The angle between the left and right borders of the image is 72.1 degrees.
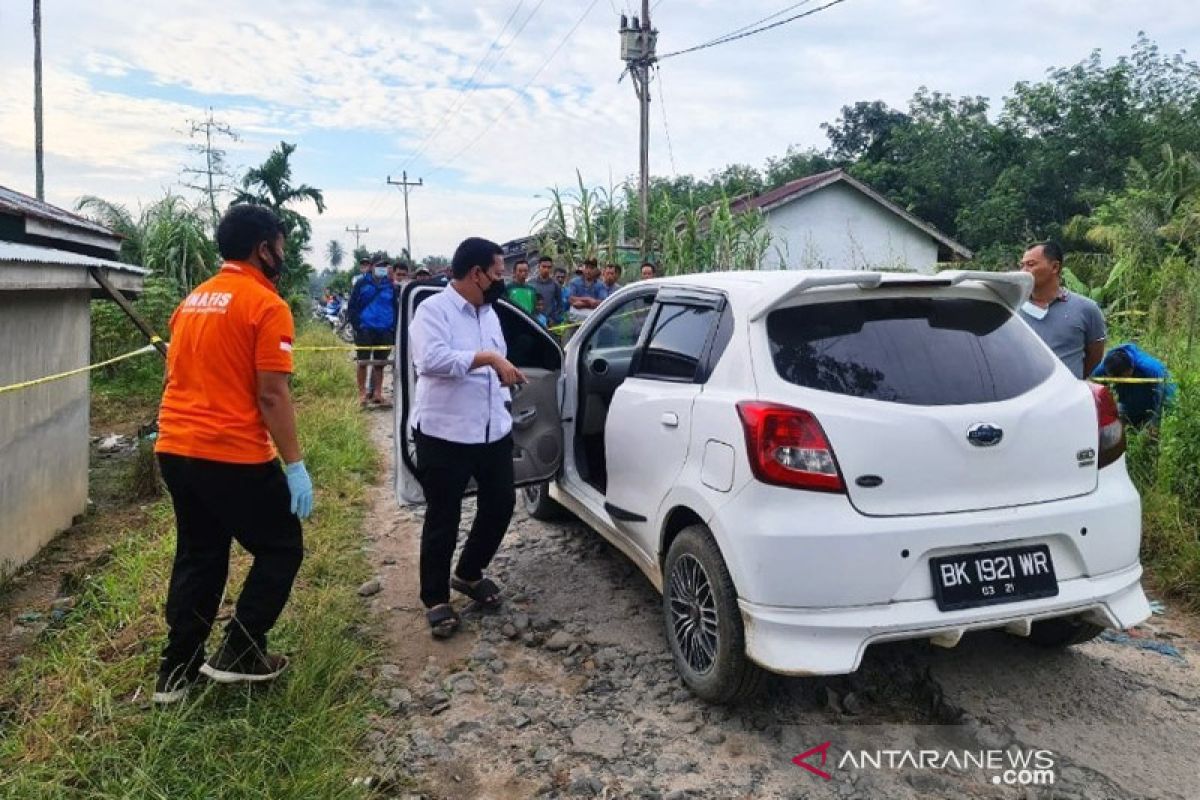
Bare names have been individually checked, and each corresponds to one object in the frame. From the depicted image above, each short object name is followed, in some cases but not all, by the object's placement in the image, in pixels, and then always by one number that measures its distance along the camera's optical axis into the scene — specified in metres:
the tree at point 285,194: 23.86
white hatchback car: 2.53
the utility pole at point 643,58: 15.85
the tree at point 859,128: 39.66
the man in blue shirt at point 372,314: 9.95
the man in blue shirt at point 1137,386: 4.94
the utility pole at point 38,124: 24.17
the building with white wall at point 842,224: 23.28
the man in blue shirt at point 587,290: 10.01
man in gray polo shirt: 4.42
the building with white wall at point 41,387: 4.74
